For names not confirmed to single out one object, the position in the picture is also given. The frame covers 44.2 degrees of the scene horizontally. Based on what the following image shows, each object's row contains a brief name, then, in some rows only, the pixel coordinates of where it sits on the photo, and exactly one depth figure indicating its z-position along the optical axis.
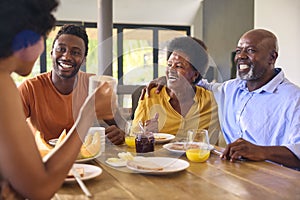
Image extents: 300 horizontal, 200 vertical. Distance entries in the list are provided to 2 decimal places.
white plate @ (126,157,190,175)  1.26
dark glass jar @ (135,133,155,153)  1.61
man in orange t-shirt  2.05
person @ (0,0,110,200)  0.75
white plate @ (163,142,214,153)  1.60
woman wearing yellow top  2.13
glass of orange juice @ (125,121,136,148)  1.73
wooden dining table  1.07
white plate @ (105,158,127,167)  1.39
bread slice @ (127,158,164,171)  1.30
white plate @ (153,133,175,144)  1.84
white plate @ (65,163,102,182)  1.16
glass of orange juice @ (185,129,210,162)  1.47
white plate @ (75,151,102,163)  1.42
